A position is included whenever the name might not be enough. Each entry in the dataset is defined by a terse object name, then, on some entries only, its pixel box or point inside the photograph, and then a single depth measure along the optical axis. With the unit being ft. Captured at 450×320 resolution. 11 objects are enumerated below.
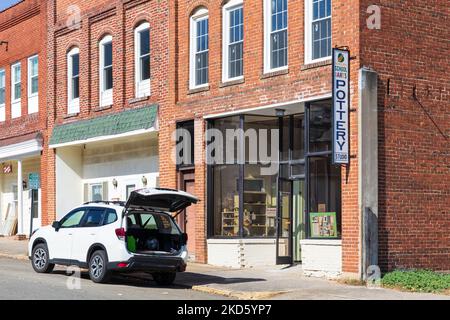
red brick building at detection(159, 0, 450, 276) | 55.67
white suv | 52.75
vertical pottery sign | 55.16
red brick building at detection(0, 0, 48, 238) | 95.09
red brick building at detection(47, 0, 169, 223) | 77.97
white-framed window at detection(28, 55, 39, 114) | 97.09
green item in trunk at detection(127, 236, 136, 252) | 52.95
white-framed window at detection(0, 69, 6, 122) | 104.27
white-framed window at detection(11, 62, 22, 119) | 100.42
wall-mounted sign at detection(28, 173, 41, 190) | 88.79
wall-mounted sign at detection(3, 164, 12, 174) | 107.86
